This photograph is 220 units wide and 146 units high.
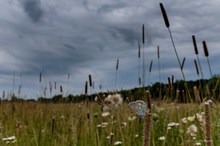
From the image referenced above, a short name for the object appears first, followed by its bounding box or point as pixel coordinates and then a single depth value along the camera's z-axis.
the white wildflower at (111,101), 1.09
